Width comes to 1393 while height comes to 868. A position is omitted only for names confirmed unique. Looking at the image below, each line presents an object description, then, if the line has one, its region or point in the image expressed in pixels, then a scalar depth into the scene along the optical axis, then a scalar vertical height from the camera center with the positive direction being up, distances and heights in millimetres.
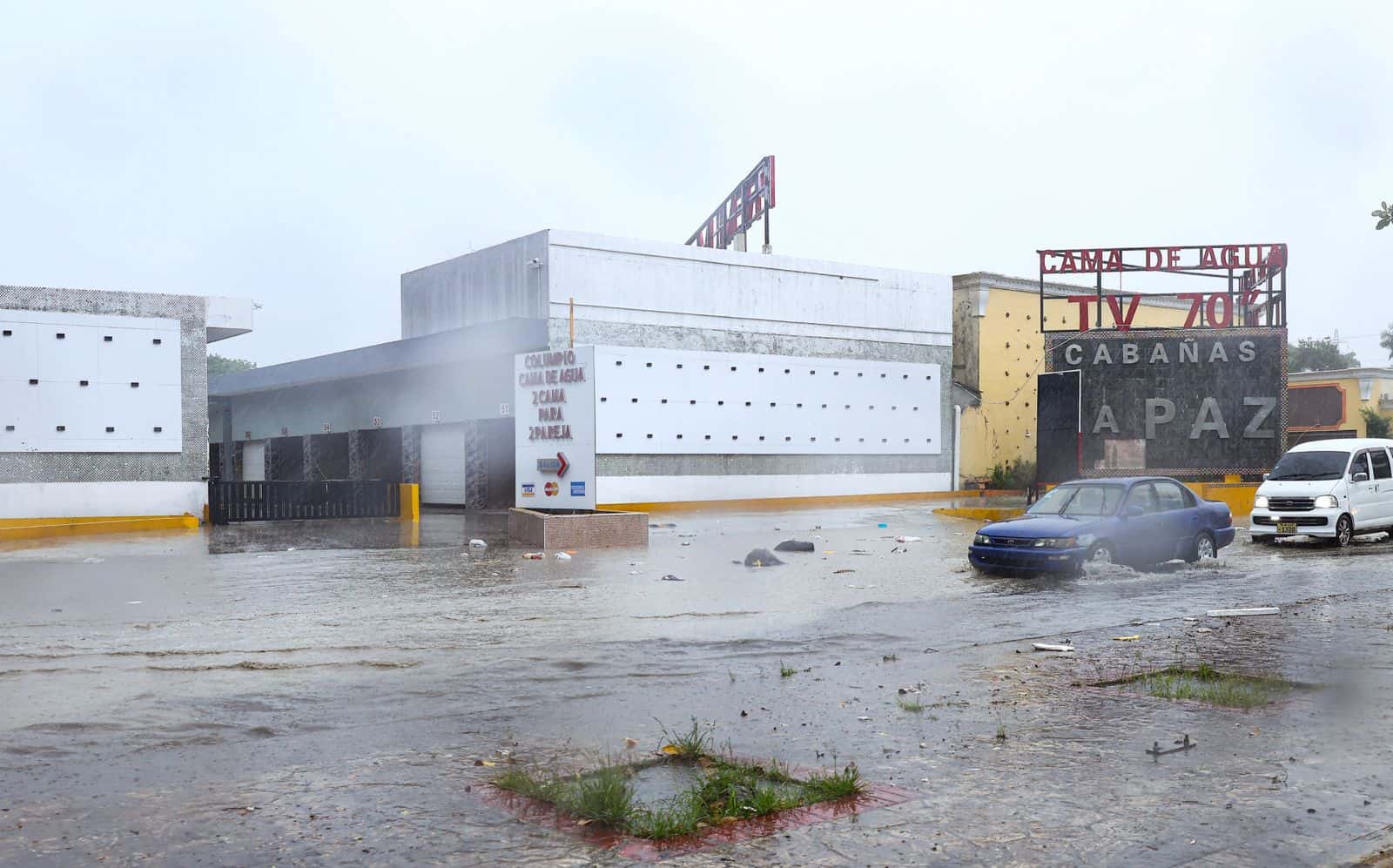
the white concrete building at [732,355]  38062 +3007
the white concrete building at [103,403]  28734 +1113
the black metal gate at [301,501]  32062 -1552
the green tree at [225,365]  123188 +8747
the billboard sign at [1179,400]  34969 +1085
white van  21984 -1093
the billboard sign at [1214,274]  36750 +5088
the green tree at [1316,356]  95312 +6341
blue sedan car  16359 -1323
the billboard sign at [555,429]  30000 +366
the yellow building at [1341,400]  58750 +1713
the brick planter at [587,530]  22578 -1692
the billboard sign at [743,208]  48188 +9891
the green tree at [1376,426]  57312 +416
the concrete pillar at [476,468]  40281 -805
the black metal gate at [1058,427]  36062 +313
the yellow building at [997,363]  49562 +3203
